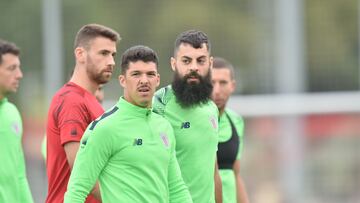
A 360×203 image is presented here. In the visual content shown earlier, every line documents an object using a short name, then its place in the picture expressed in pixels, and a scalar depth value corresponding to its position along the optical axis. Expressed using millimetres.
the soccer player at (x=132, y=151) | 14539
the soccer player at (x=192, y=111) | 16187
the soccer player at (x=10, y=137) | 18859
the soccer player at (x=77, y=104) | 15617
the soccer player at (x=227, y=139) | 19484
